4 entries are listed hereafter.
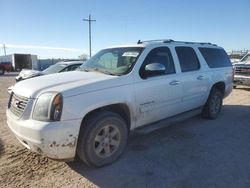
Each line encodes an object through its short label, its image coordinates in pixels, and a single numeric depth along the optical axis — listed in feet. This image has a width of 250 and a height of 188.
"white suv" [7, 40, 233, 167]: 8.04
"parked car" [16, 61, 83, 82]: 23.80
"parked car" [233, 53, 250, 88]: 26.84
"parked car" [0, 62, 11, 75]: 79.00
